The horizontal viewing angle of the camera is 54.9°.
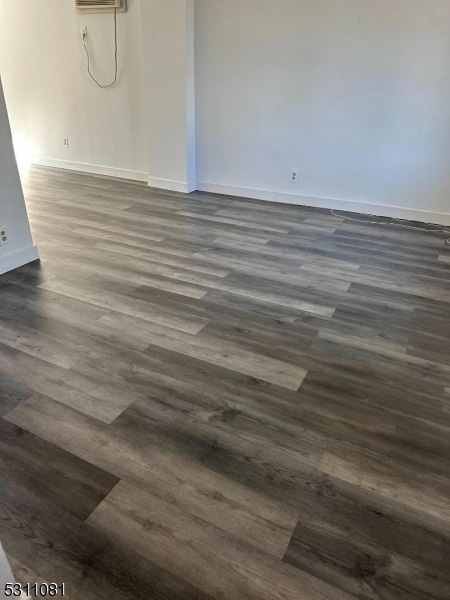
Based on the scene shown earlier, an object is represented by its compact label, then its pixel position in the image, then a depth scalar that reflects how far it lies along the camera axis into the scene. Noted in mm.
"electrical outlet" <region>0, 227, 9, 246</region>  2834
